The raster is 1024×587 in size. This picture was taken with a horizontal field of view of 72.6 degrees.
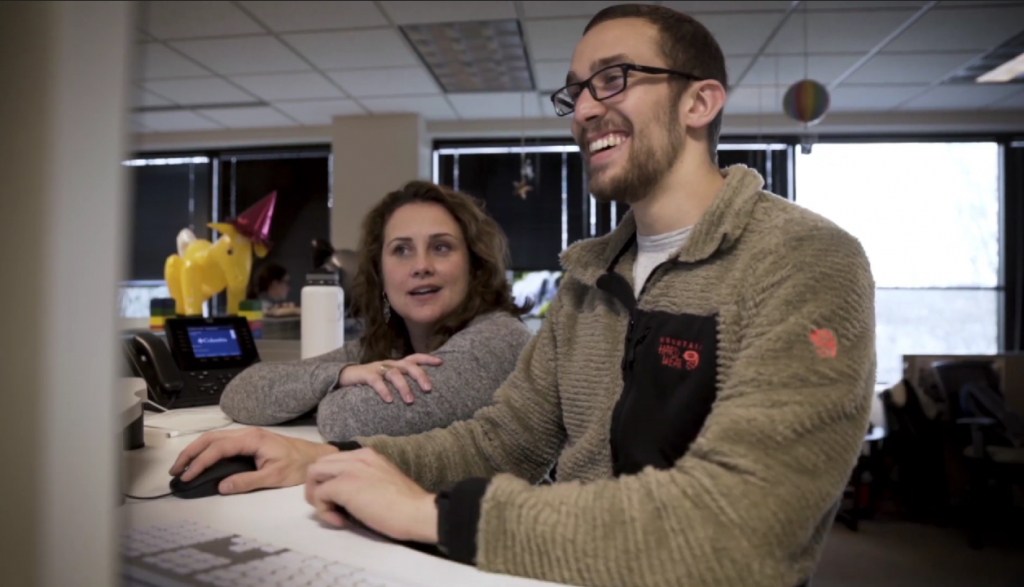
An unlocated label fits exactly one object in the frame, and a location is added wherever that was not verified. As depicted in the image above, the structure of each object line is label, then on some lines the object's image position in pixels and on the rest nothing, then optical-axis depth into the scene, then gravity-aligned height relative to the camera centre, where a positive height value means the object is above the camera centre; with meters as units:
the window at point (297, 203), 6.61 +0.90
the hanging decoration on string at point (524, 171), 5.72 +1.13
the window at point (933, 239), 5.68 +0.50
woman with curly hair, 1.21 -0.08
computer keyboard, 0.55 -0.23
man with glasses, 0.62 -0.11
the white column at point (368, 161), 5.89 +1.17
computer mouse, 0.88 -0.24
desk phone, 1.61 -0.15
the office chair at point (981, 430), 3.60 -0.68
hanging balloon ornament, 4.17 +1.20
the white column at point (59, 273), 0.22 +0.01
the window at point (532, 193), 6.29 +0.97
